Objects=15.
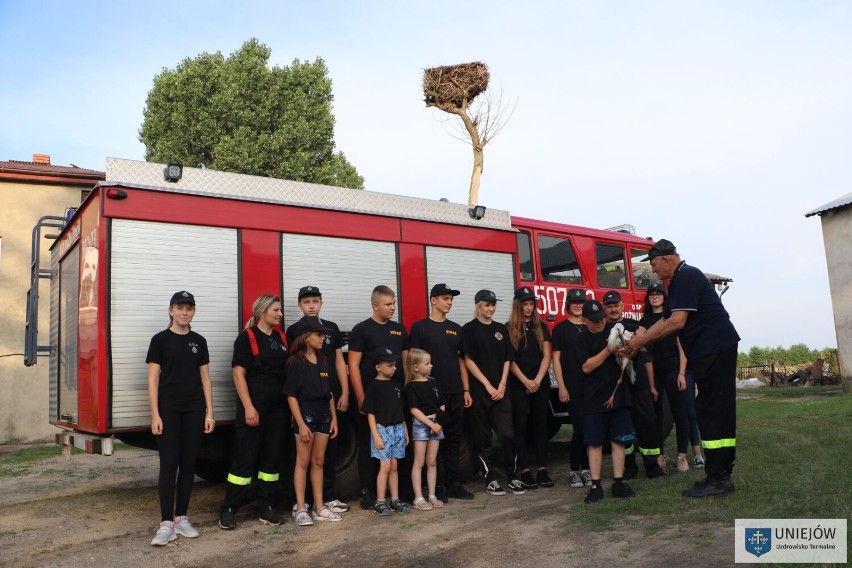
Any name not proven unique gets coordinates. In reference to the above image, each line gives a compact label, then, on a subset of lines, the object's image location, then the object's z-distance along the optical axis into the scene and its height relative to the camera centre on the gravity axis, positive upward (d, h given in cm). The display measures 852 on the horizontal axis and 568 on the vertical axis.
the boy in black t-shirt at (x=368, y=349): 608 +18
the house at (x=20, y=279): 1433 +221
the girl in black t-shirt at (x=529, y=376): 663 -13
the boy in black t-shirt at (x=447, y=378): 632 -10
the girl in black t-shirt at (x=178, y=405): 513 -19
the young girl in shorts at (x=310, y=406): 557 -26
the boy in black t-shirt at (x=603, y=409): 568 -40
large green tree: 2041 +748
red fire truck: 545 +99
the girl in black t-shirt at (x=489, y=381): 646 -15
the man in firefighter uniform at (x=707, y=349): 536 +4
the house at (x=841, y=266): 1855 +211
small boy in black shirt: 588 -42
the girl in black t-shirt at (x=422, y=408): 603 -34
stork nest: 1991 +789
